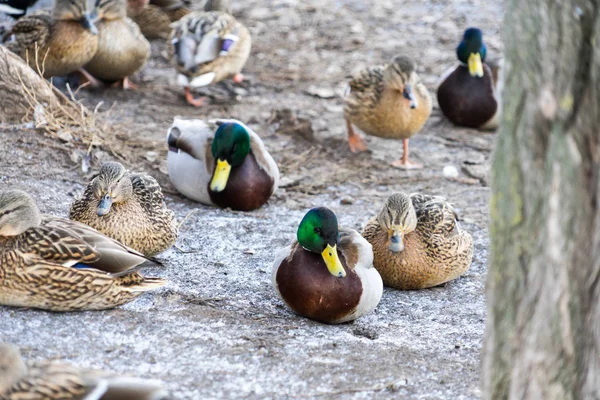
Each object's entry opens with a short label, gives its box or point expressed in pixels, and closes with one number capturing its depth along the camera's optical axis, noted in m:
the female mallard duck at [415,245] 11.17
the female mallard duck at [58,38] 16.55
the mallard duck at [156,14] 20.97
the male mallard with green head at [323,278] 9.74
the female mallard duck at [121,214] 10.79
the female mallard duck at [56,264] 8.70
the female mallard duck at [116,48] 17.56
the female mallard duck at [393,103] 15.73
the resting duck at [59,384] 6.46
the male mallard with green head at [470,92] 17.80
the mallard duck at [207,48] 17.58
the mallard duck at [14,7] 18.22
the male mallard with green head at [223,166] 13.58
